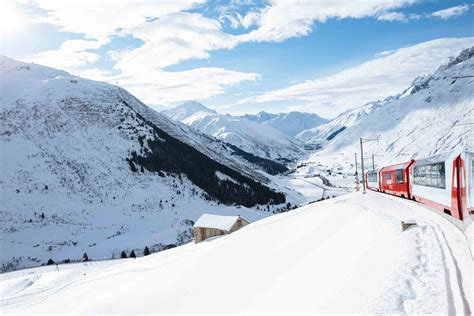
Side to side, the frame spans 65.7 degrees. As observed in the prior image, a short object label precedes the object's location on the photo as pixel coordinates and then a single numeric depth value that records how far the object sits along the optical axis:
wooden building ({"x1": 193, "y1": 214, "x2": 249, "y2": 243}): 50.54
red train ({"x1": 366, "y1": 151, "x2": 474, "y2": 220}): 20.33
